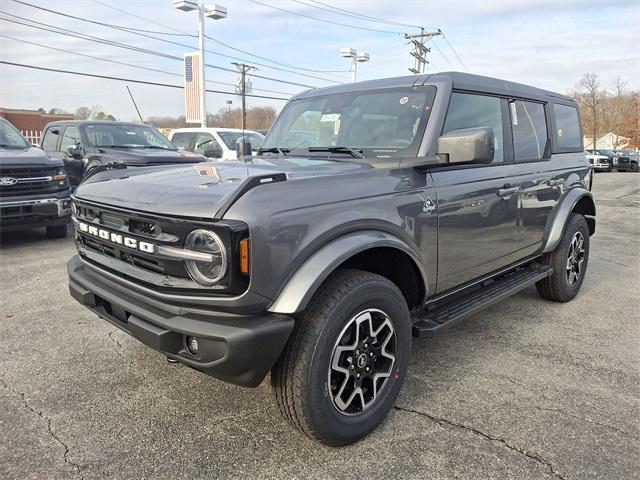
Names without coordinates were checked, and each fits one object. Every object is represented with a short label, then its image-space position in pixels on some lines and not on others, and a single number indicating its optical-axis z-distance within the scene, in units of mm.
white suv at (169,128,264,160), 11471
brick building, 37625
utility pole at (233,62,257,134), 38125
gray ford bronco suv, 2121
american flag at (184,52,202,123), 21125
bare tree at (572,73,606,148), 62125
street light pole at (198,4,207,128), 20656
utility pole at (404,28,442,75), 34281
